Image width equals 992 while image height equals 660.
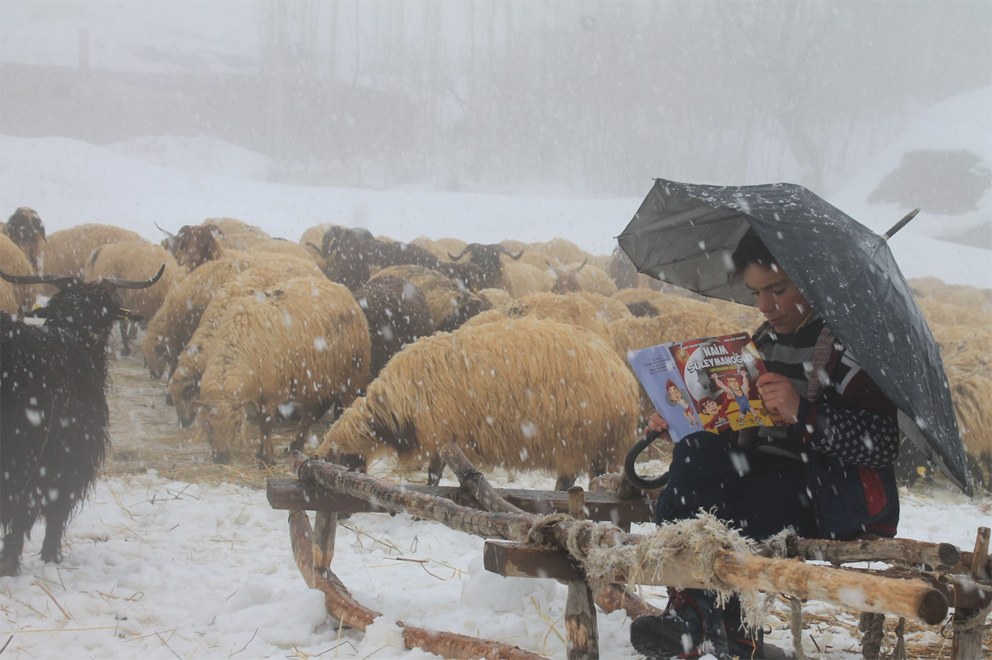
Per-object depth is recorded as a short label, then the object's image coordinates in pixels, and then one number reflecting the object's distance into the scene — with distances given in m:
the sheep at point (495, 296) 9.17
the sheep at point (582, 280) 12.88
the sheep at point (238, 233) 12.50
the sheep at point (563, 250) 20.46
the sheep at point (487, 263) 12.34
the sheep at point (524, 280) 12.80
